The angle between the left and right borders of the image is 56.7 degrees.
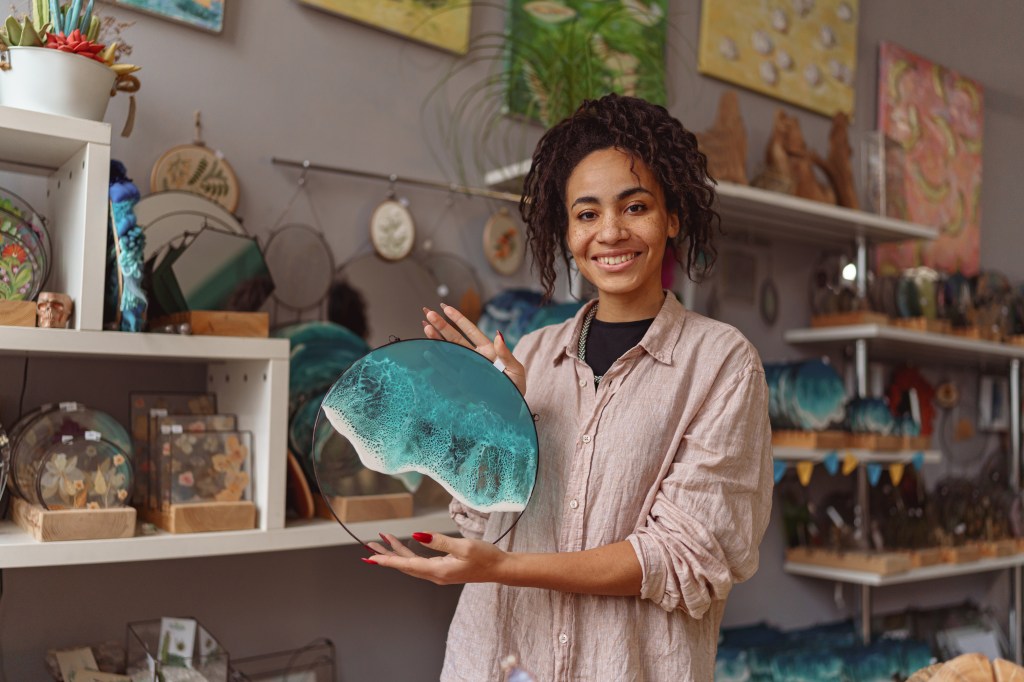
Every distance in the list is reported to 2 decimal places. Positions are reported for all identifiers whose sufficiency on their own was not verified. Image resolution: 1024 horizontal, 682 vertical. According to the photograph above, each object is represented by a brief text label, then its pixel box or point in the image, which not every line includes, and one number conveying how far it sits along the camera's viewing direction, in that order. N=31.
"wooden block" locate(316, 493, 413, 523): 1.54
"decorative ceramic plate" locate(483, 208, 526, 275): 2.34
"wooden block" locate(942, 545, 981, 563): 2.99
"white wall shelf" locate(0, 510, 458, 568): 1.42
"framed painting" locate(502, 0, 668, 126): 2.20
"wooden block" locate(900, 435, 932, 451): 2.86
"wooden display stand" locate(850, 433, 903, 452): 2.74
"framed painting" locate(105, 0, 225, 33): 1.84
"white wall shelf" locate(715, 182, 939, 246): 2.53
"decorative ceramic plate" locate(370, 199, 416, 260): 2.13
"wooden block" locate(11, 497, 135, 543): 1.45
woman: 1.22
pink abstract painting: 3.42
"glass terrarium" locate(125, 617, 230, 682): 1.57
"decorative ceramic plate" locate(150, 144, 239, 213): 1.83
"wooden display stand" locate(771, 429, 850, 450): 2.64
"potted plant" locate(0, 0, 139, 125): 1.45
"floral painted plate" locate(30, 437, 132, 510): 1.49
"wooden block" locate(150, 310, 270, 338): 1.61
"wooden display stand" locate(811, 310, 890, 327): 2.90
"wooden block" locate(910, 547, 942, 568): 2.88
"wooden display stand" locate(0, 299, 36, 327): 1.42
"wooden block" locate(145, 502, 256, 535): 1.57
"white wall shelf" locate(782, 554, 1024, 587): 2.75
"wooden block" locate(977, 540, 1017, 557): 3.13
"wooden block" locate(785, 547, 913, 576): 2.73
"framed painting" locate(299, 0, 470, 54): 2.12
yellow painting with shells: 2.91
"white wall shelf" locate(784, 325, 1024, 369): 2.86
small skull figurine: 1.43
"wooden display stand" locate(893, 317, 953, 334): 2.99
